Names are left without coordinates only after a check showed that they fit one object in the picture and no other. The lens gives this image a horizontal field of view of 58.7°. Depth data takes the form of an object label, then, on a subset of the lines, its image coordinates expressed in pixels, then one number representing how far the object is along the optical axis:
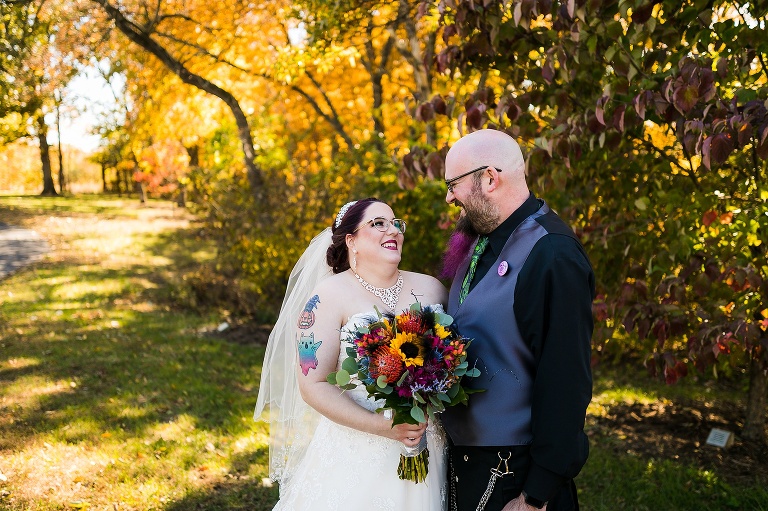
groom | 2.32
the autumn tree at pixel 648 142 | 3.86
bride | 2.94
